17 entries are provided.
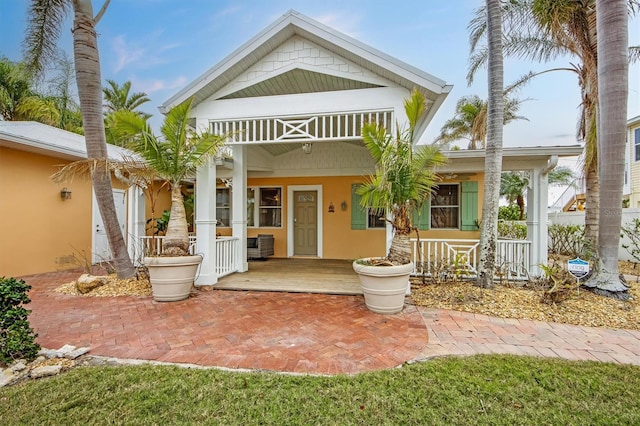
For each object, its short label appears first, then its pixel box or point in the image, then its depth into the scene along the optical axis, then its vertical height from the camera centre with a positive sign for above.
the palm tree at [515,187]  16.98 +1.29
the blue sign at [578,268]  4.64 -0.89
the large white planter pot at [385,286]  4.38 -1.10
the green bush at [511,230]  10.31 -0.71
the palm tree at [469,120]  13.87 +4.82
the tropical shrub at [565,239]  9.59 -0.96
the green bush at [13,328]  2.87 -1.14
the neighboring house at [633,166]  13.38 +1.91
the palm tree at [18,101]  12.27 +4.36
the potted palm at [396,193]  4.43 +0.24
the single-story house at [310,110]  5.34 +1.85
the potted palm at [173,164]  4.94 +0.75
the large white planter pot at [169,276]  4.98 -1.10
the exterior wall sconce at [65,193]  7.72 +0.39
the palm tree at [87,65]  5.67 +2.71
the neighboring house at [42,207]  6.55 +0.04
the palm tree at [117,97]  17.02 +6.26
